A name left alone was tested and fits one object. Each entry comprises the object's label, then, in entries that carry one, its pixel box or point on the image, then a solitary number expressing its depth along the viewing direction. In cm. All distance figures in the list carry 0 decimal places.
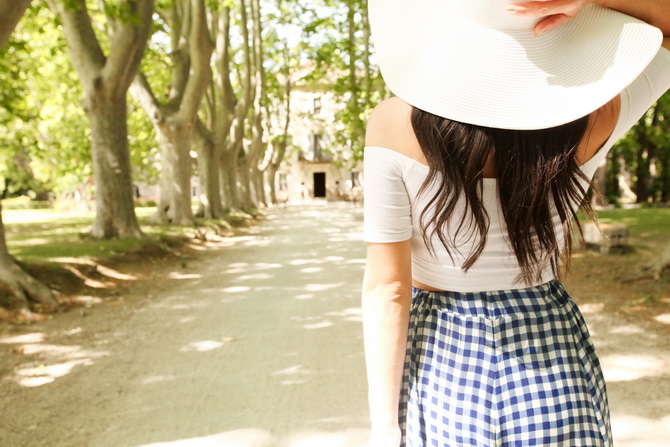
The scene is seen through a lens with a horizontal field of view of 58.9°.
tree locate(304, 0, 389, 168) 2256
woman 127
